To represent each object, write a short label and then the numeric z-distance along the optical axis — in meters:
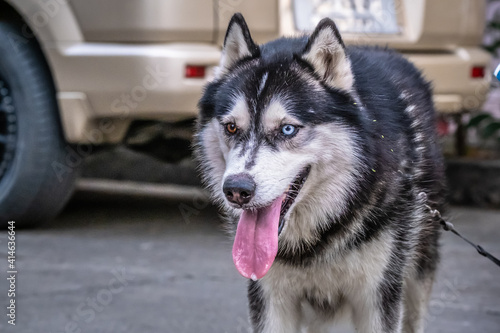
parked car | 4.79
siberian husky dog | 2.69
